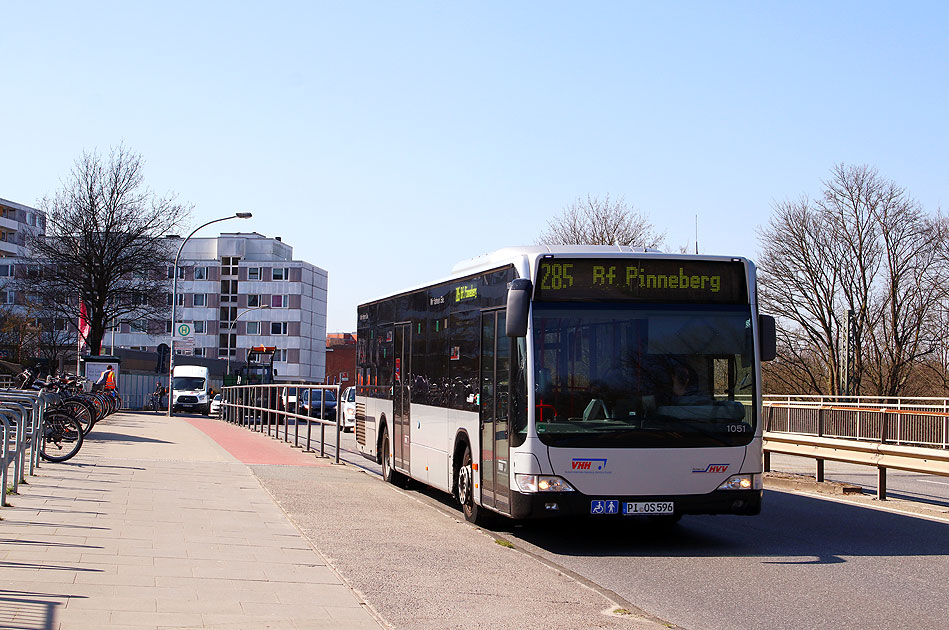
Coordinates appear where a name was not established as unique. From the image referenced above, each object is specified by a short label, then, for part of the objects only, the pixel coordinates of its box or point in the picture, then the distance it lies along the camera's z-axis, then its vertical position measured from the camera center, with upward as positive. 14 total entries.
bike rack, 11.50 -0.46
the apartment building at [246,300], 133.38 +11.01
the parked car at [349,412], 36.62 -0.56
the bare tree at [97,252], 51.12 +6.31
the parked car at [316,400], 21.55 -0.11
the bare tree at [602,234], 52.78 +7.60
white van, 57.47 +0.23
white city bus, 10.55 +0.12
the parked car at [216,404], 56.04 -0.54
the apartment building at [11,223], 128.75 +19.20
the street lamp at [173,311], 46.09 +3.43
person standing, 34.68 +0.42
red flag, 48.81 +3.11
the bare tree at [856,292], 49.62 +4.82
